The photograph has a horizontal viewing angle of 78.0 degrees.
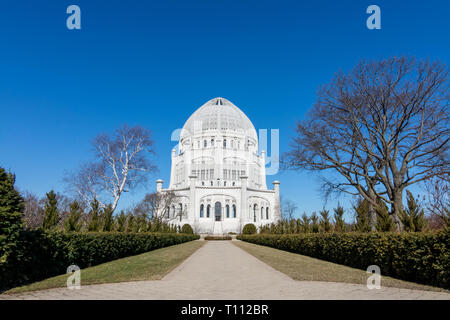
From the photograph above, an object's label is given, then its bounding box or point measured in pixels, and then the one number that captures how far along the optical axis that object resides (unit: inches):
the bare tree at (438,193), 920.9
